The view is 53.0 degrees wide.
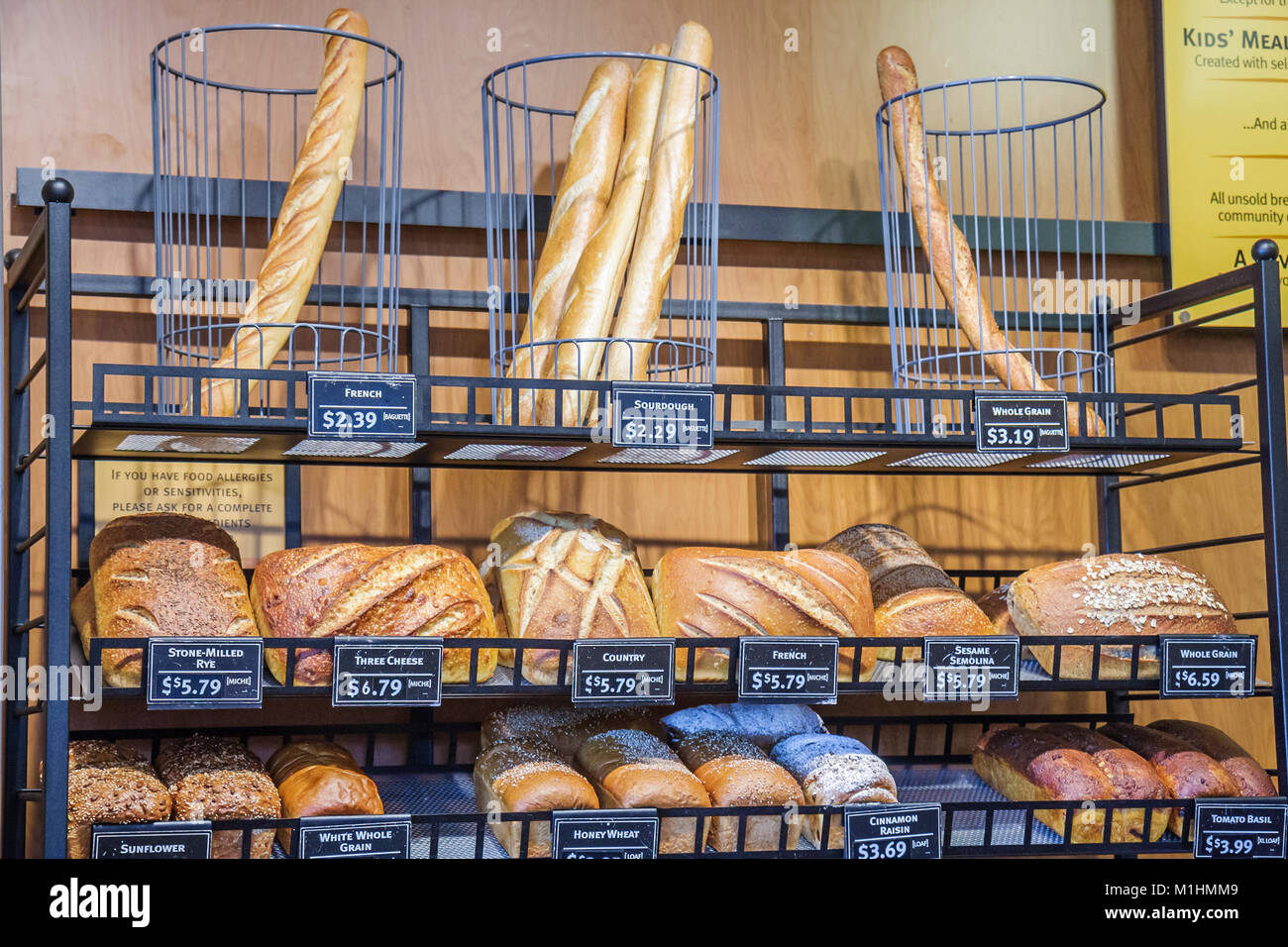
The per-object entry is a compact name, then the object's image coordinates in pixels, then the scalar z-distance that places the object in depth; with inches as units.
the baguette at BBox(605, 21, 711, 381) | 74.2
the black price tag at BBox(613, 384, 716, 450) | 68.4
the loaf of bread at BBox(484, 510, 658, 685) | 73.9
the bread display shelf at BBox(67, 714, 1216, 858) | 70.9
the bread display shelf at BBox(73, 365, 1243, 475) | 66.1
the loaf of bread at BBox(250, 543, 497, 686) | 68.7
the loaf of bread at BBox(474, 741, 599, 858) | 69.6
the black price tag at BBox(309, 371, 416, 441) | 64.4
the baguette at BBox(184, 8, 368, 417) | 72.7
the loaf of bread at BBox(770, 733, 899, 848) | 74.8
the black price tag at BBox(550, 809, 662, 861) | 67.4
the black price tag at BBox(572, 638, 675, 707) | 68.0
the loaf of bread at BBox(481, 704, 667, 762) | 80.5
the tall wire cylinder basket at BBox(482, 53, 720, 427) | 87.2
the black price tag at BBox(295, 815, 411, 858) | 65.3
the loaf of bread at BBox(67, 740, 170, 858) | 63.1
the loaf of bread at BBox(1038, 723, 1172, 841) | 78.5
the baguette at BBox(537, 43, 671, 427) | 72.7
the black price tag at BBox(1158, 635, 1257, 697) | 77.4
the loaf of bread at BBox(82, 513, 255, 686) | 67.1
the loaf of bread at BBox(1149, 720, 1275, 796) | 81.9
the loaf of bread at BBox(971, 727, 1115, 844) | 77.9
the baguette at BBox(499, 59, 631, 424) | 75.6
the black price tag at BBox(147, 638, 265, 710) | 61.8
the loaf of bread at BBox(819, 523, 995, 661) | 80.4
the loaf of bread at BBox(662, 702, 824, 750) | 84.0
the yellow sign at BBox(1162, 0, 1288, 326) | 101.7
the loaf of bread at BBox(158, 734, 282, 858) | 66.1
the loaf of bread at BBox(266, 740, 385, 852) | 67.7
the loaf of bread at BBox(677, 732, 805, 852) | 72.0
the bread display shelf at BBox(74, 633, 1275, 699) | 65.4
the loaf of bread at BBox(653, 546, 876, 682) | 75.5
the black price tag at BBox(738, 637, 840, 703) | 70.6
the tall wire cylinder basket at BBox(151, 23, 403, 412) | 82.9
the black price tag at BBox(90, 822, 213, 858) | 61.6
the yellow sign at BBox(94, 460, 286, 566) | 83.6
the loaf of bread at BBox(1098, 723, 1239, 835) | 80.1
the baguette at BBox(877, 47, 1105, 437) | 85.6
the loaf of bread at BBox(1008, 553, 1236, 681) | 80.2
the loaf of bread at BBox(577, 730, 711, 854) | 70.4
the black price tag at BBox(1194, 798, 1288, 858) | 77.6
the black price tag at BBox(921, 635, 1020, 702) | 73.6
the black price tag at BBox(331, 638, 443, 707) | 64.9
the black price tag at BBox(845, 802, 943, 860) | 71.9
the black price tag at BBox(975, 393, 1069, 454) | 74.9
